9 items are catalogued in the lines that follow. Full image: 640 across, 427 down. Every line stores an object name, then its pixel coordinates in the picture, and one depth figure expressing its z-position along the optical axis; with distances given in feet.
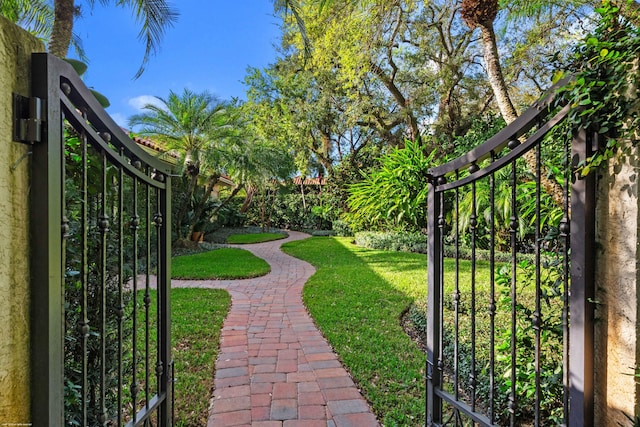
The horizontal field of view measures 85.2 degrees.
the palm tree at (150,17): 17.85
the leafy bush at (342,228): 55.55
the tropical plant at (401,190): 36.65
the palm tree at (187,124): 36.22
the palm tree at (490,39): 13.80
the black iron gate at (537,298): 4.26
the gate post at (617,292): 3.85
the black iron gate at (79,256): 3.65
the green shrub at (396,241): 36.32
